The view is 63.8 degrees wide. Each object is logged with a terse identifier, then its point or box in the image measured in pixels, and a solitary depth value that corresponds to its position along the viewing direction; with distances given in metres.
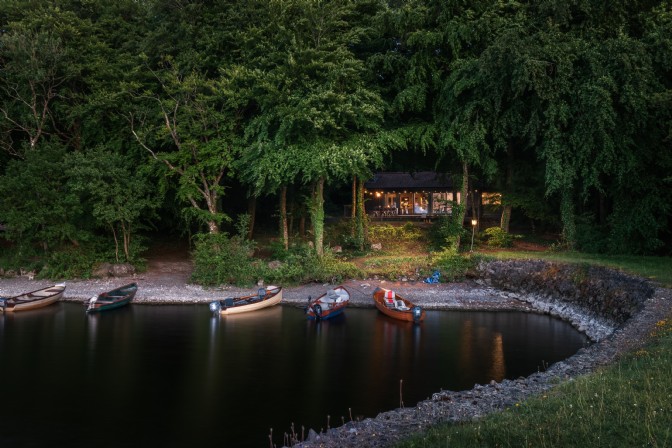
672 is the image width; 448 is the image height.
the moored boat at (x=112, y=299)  25.53
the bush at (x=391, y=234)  37.38
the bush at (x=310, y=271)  29.81
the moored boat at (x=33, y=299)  25.38
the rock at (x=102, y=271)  31.46
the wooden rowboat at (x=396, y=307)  23.38
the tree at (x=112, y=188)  30.15
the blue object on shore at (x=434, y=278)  29.61
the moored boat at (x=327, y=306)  24.09
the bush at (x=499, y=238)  34.69
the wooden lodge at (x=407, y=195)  52.12
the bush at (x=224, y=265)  29.80
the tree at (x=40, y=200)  30.45
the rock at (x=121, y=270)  31.64
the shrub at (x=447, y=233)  32.88
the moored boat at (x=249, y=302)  24.97
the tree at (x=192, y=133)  31.20
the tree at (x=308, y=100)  29.38
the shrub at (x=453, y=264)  30.05
